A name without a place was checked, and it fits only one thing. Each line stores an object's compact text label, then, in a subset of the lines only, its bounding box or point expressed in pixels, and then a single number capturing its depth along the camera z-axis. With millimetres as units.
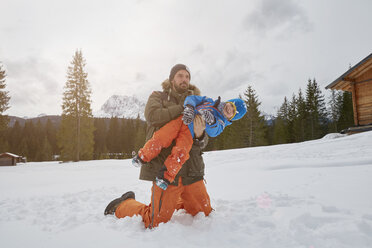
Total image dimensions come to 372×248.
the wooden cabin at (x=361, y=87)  11641
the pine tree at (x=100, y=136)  67738
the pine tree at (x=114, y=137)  67562
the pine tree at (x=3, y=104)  18609
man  2316
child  2199
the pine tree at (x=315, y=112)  35469
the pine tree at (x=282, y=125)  39159
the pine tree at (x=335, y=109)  38375
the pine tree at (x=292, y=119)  37384
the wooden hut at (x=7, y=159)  22922
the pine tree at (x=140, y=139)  53094
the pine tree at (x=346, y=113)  34875
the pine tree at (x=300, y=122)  35719
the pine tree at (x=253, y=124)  35938
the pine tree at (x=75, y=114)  21141
